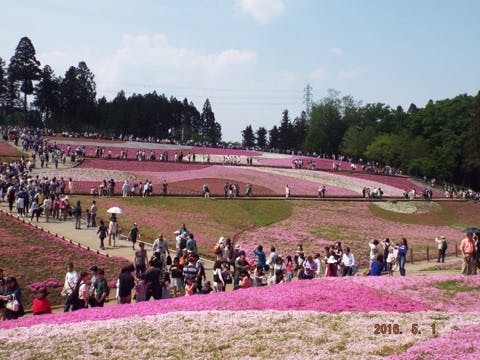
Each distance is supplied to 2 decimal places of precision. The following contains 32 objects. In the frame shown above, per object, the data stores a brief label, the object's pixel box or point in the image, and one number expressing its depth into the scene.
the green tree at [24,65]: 101.94
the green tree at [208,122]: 160.62
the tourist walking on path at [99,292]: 15.98
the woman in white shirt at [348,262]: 22.77
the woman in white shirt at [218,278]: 19.08
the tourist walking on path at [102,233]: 28.76
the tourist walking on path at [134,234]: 29.95
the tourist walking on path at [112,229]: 29.75
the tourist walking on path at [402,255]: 24.85
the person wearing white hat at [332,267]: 22.05
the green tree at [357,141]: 111.38
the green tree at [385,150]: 96.69
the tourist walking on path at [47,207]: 34.22
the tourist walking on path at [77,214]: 32.88
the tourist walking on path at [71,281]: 16.88
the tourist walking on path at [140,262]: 19.34
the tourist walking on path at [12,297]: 14.79
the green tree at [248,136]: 158.12
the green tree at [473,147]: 84.94
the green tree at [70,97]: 111.38
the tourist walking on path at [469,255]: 19.97
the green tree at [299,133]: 142.38
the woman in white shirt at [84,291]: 15.94
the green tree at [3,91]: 100.26
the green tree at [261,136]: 153.96
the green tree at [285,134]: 142.62
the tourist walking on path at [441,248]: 31.53
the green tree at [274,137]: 145.25
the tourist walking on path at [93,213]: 34.00
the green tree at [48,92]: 109.00
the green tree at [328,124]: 124.12
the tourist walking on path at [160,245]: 22.59
